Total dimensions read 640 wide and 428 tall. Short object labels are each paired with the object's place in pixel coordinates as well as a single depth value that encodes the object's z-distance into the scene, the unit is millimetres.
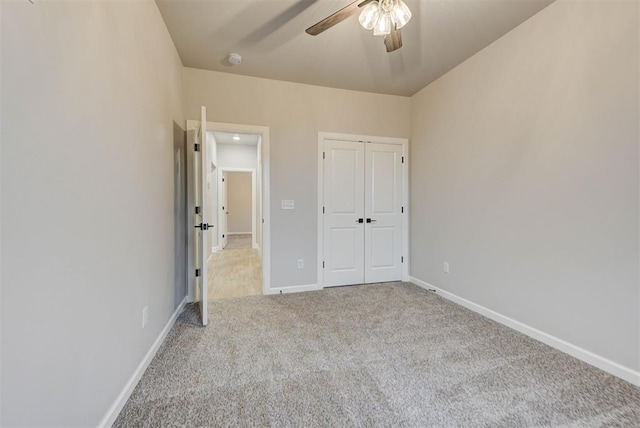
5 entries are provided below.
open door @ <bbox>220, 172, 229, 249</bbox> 6661
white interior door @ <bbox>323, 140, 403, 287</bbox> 3521
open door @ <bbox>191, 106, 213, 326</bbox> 2414
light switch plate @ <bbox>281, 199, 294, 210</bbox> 3314
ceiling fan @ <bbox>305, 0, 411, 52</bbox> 1655
